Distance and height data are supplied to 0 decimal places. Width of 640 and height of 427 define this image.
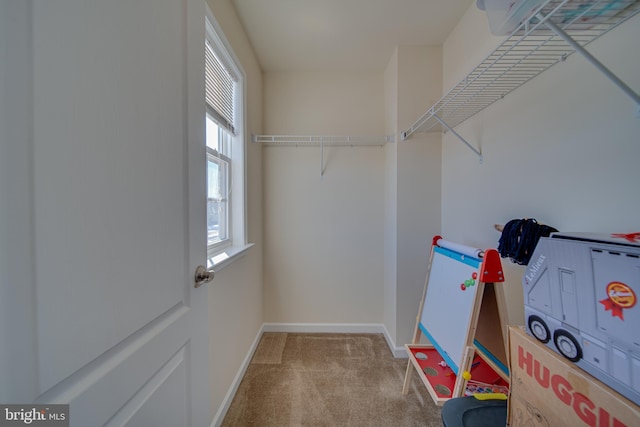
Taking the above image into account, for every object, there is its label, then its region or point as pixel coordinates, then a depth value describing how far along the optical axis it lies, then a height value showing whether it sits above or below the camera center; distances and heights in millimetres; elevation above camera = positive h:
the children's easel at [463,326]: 1063 -622
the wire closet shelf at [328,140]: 2115 +683
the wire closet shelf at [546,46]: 684 +643
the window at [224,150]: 1355 +448
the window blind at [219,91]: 1329 +785
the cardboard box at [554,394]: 492 -460
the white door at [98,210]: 344 +2
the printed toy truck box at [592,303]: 488 -236
